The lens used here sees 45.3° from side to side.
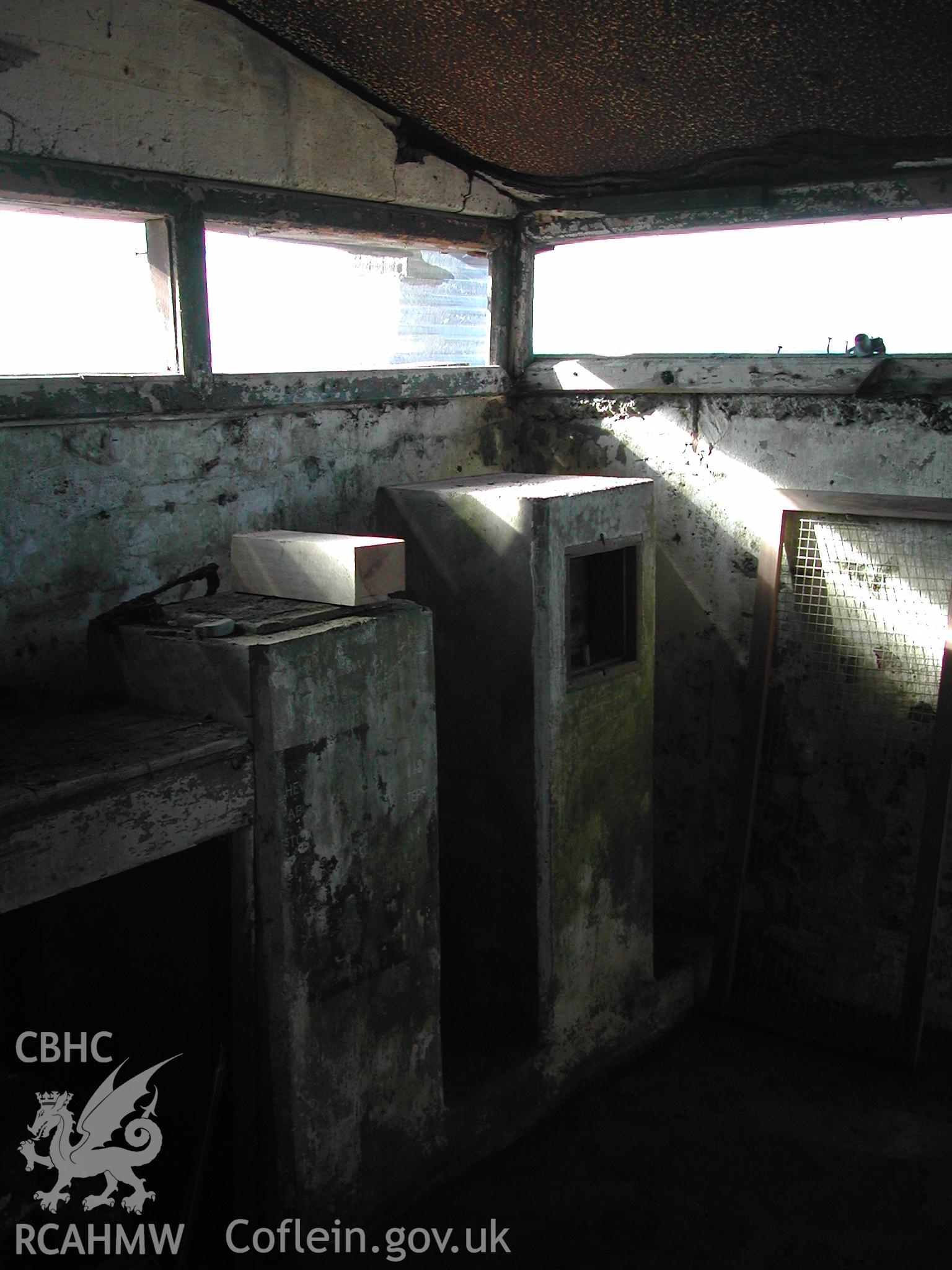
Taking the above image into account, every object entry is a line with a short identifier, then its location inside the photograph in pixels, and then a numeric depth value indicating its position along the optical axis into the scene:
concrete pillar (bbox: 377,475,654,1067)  3.20
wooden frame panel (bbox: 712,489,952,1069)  3.50
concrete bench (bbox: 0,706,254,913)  2.01
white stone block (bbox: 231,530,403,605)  2.70
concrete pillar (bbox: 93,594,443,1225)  2.43
